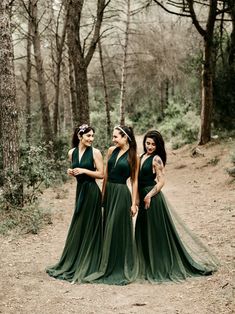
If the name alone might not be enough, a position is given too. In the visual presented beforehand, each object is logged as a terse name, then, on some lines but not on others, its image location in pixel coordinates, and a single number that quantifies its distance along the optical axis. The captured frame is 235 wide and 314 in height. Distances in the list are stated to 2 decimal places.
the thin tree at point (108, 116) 23.18
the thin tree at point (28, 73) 22.16
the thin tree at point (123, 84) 23.75
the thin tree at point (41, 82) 16.95
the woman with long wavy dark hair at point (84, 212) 6.57
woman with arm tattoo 6.47
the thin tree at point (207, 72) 17.27
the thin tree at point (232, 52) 19.26
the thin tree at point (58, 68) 19.12
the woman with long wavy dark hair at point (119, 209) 6.39
